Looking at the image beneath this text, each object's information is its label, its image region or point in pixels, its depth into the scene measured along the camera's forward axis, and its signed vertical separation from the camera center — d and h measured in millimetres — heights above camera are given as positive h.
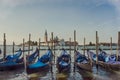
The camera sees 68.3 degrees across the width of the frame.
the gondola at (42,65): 6839 -2048
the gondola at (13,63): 7921 -2147
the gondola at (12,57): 8628 -1677
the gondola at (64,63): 7151 -1915
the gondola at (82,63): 7174 -1882
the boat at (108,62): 7759 -2073
